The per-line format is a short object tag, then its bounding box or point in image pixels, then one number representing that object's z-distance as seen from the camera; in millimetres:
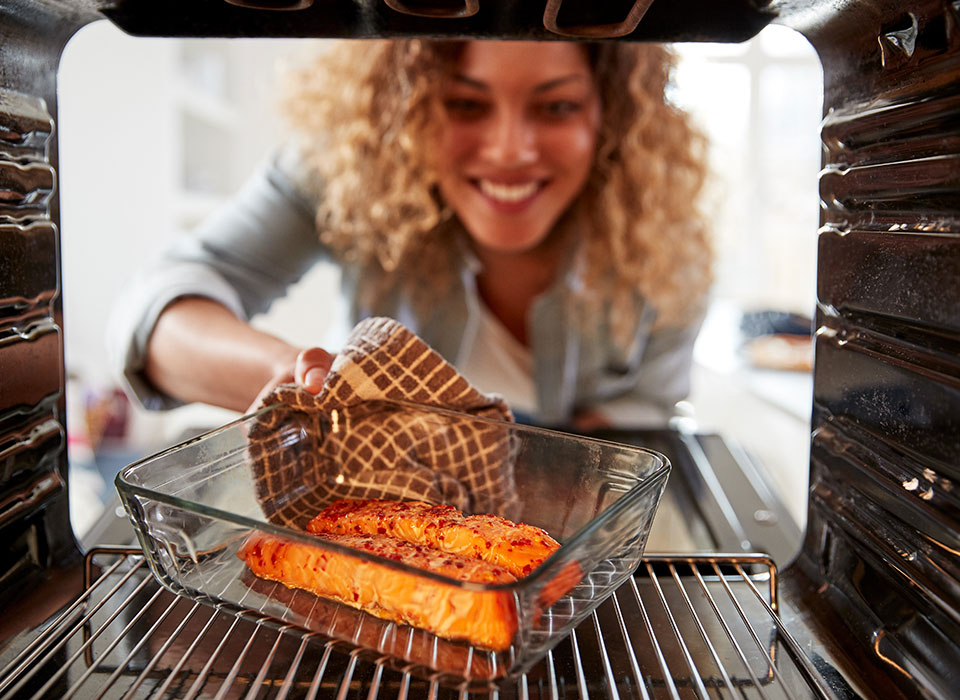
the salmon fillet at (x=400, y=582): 420
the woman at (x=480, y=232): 1215
